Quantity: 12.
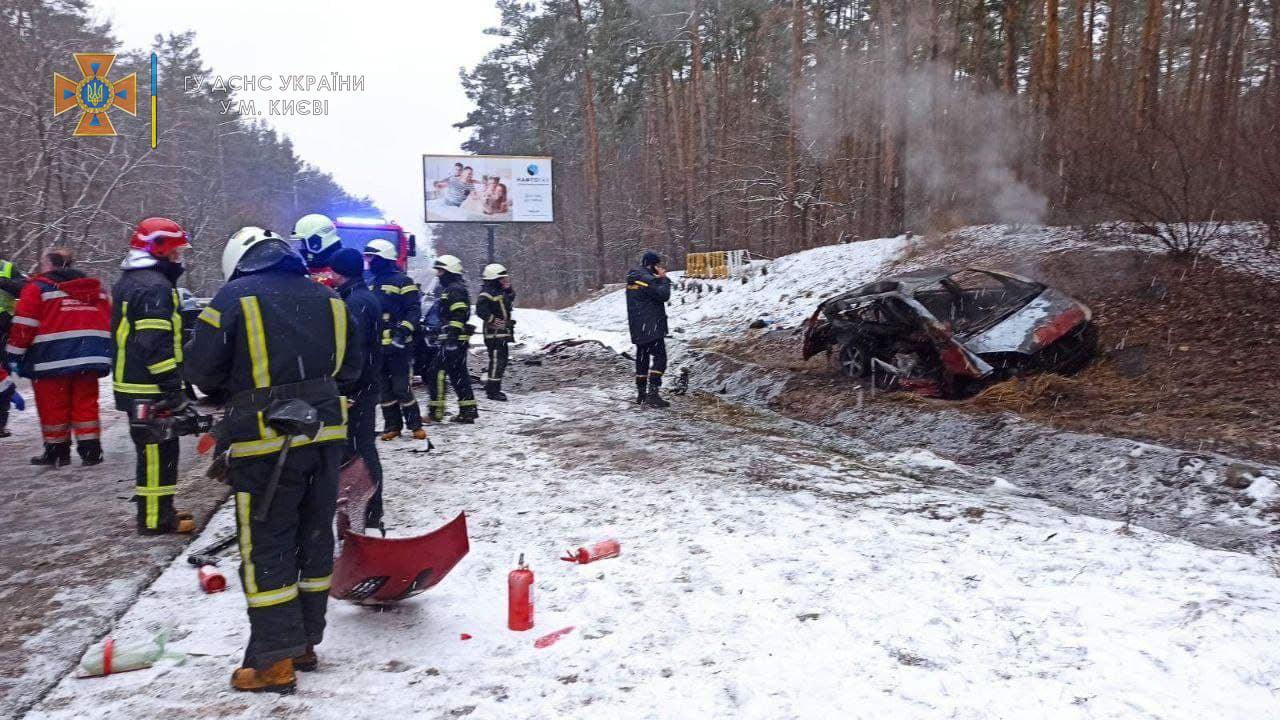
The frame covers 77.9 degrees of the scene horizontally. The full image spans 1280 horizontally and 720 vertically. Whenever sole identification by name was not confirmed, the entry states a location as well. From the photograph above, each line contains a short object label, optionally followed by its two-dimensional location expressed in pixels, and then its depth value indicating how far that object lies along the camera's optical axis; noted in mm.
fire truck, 12492
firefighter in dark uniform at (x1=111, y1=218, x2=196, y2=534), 4797
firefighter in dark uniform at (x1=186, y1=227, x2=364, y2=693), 3082
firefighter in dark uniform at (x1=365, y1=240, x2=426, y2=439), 7125
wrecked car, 8500
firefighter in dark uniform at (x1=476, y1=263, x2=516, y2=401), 10594
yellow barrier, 25859
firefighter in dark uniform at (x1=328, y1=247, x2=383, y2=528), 4809
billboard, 29922
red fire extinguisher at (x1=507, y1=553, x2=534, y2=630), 3652
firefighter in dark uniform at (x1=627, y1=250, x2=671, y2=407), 9773
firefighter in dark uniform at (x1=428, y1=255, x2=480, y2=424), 8539
